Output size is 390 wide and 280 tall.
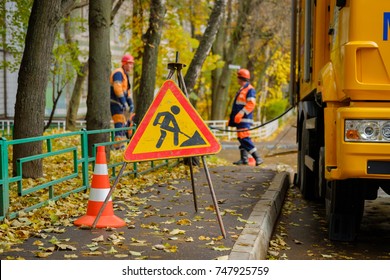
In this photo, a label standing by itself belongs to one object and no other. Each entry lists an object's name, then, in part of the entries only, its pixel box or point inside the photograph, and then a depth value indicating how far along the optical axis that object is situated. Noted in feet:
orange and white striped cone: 26.37
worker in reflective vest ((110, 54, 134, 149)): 56.95
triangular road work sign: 25.40
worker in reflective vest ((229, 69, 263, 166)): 55.31
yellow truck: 23.25
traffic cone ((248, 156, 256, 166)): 58.62
